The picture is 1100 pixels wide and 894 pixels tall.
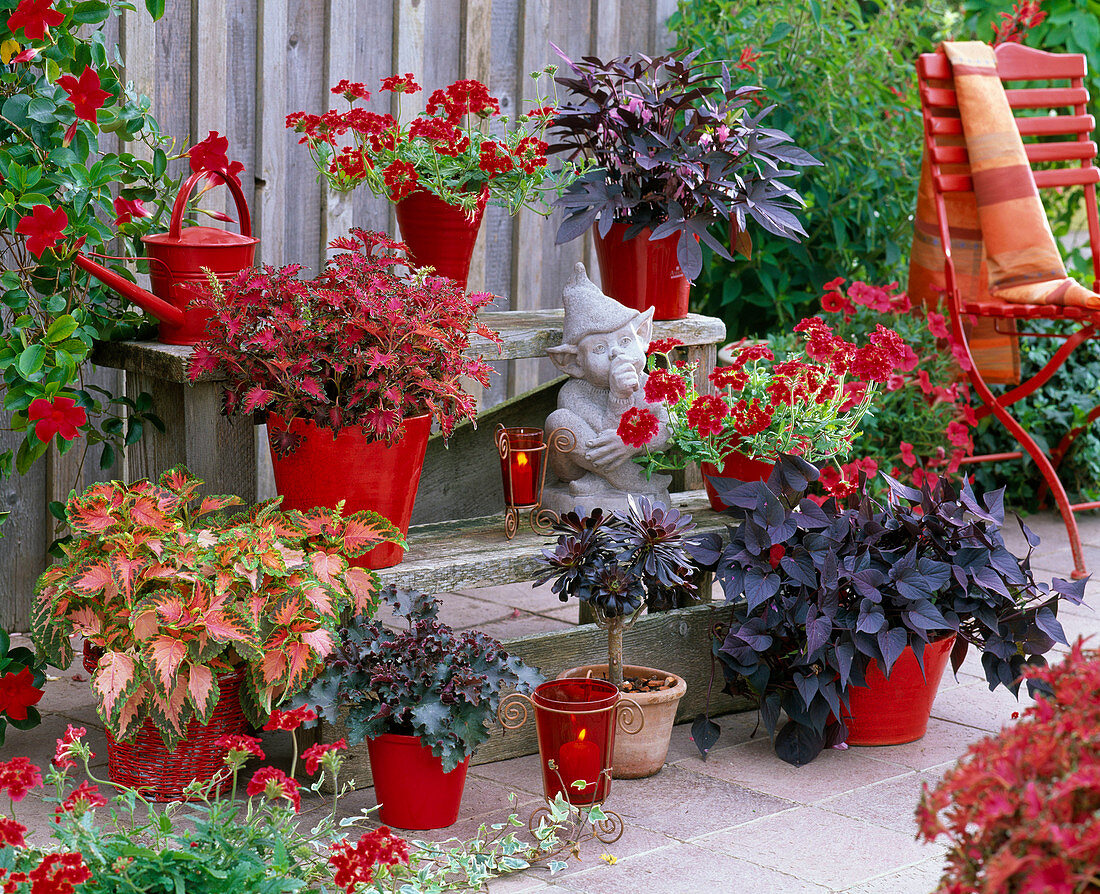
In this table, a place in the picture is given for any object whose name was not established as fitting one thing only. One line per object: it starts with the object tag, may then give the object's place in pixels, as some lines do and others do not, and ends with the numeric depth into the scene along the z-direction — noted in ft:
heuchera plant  15.75
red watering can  17.62
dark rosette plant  17.22
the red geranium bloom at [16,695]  17.07
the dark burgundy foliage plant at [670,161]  20.43
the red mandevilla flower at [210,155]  17.81
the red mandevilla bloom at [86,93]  16.06
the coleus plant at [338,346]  16.39
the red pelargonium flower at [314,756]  12.14
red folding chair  25.85
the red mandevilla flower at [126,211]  18.39
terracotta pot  17.65
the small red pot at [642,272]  21.34
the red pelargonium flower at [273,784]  11.58
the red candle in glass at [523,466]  19.47
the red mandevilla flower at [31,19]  15.38
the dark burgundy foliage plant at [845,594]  18.08
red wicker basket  16.20
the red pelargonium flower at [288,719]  12.80
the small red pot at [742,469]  20.33
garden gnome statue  19.56
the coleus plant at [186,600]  15.37
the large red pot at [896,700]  18.94
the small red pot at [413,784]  15.96
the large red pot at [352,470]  17.06
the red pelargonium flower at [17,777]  11.25
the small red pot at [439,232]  19.92
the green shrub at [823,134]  29.09
